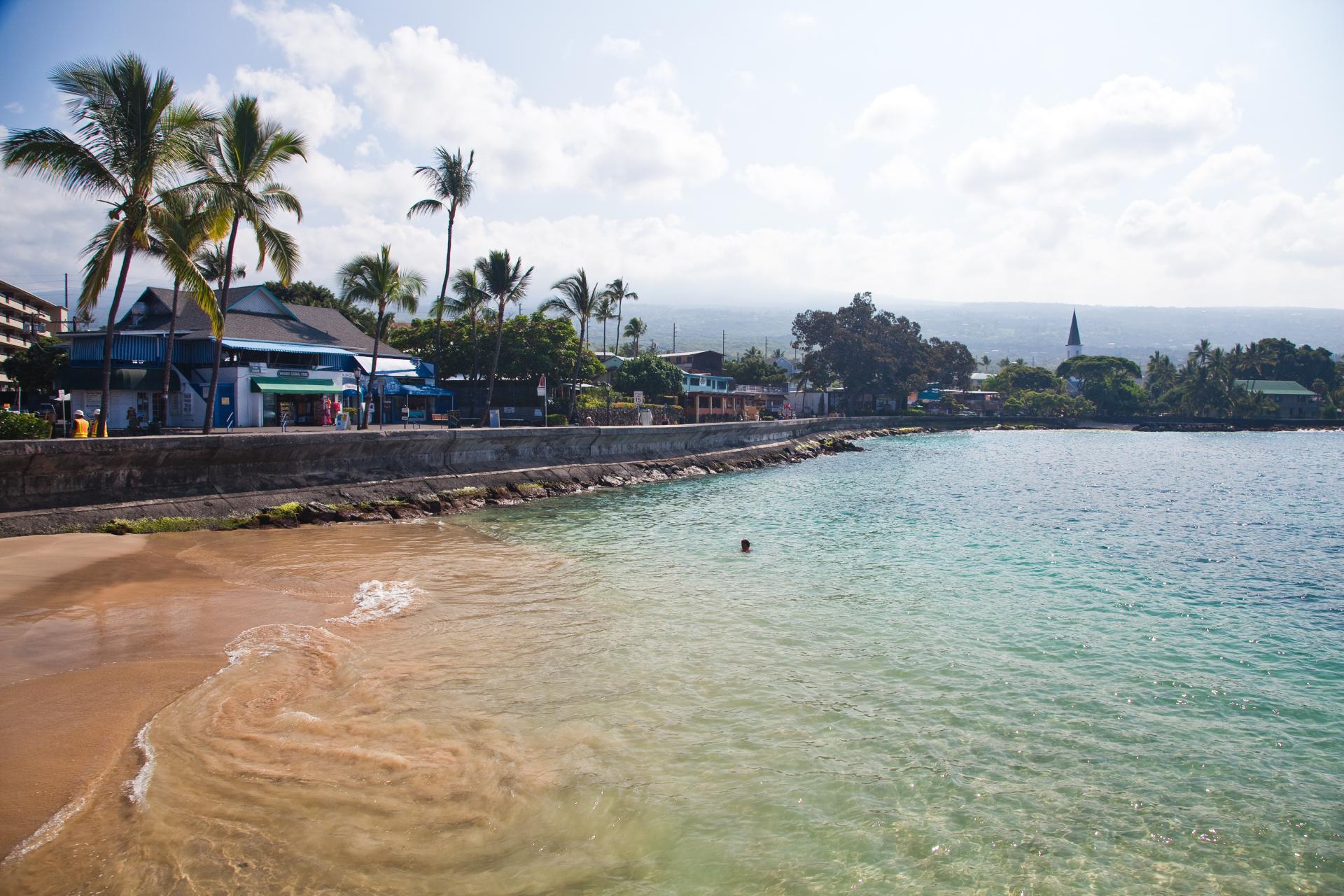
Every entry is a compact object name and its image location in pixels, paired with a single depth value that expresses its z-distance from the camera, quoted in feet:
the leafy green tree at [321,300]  175.73
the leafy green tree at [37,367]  129.70
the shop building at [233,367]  102.32
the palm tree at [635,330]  303.48
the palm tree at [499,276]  142.00
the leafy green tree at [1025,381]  426.51
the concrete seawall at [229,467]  52.21
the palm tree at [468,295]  167.63
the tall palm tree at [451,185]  135.74
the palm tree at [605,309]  207.92
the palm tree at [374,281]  130.82
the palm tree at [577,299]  165.48
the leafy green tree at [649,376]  194.08
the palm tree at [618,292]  235.40
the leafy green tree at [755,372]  294.46
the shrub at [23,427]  54.29
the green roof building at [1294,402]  369.91
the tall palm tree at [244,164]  70.64
